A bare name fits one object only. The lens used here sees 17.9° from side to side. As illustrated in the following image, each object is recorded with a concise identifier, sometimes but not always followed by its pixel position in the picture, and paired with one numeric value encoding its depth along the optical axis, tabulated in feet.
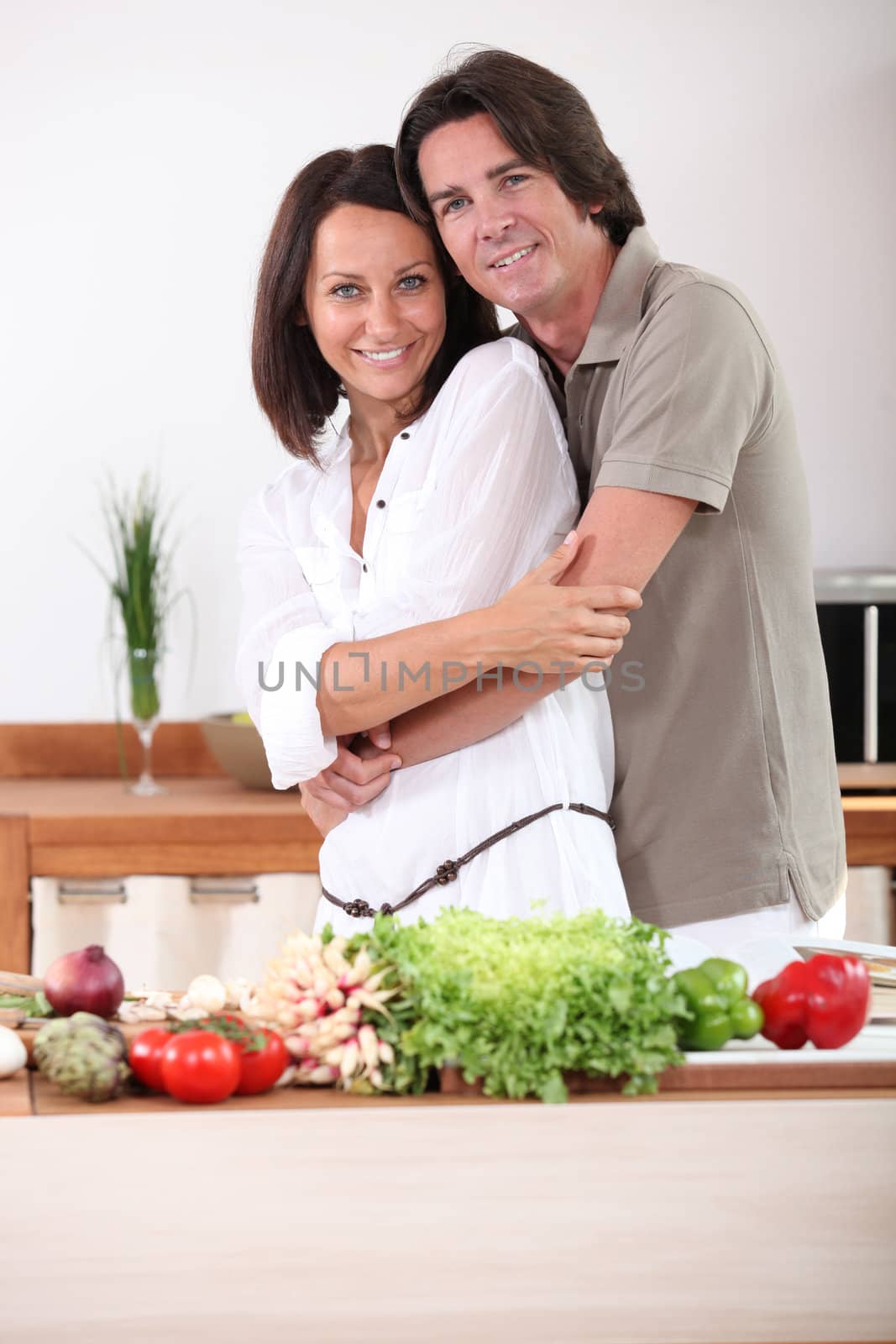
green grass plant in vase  13.03
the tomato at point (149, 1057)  7.80
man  9.16
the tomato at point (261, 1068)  7.78
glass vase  13.01
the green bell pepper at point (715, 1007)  7.84
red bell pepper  7.91
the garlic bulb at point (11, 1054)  7.97
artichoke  7.71
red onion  8.41
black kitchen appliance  12.51
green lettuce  7.66
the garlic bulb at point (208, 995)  8.35
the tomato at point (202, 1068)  7.69
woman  9.16
